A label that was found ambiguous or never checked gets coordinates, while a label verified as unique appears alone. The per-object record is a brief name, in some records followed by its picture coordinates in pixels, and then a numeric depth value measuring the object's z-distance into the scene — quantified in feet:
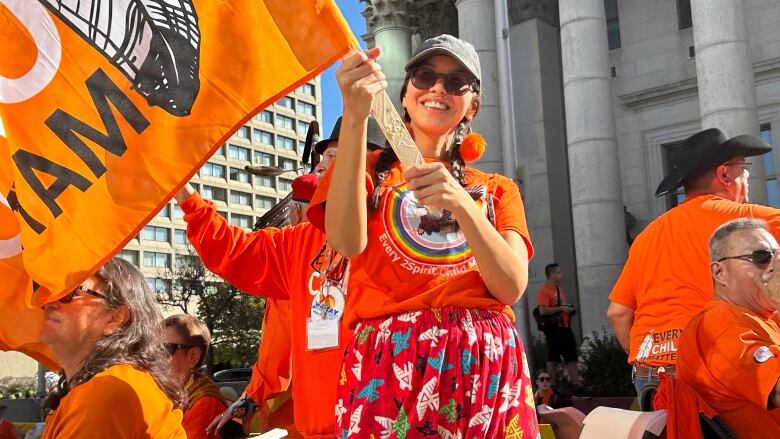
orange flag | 8.98
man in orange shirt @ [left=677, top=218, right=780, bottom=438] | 10.76
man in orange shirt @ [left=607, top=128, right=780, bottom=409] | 15.12
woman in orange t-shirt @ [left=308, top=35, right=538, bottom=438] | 6.98
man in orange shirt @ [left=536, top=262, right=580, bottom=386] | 45.80
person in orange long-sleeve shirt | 10.05
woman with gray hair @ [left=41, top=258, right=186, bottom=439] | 8.92
